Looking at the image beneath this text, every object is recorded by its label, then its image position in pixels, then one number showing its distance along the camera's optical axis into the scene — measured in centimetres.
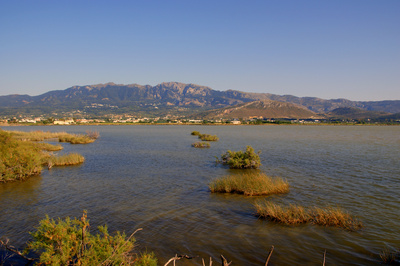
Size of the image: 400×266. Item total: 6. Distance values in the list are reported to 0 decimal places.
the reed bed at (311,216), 1202
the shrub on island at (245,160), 2703
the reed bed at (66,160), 2809
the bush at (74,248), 658
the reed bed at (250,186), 1705
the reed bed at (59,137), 5390
